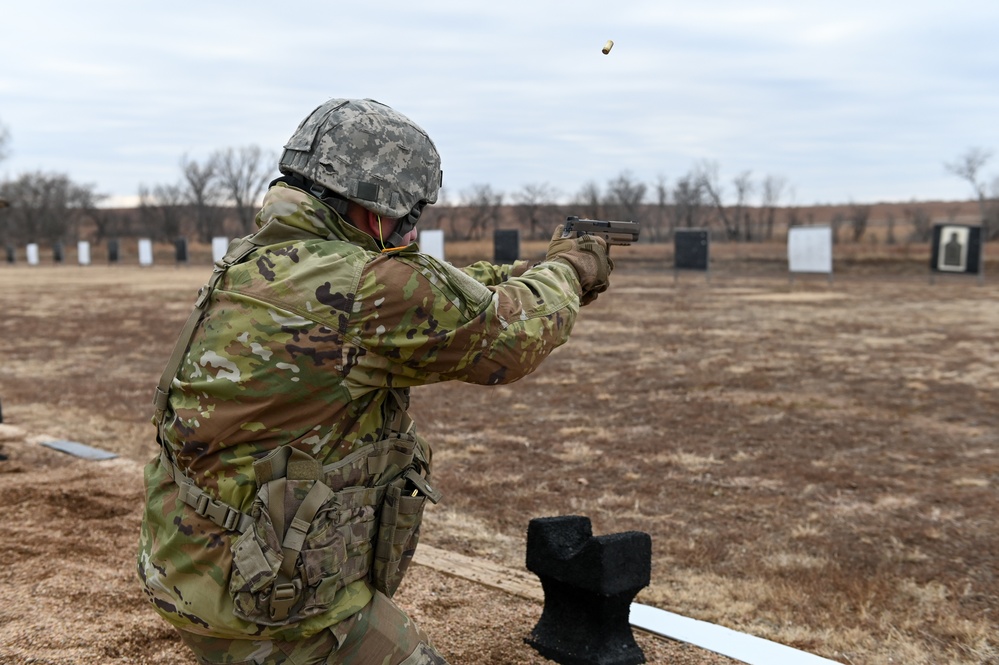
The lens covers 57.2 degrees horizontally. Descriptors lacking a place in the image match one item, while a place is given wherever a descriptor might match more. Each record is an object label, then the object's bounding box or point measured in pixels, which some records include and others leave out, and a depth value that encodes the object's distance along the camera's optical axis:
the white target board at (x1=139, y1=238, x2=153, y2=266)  41.47
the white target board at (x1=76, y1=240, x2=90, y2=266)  43.92
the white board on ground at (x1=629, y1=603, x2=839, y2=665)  3.06
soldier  1.85
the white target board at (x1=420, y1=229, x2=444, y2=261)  25.39
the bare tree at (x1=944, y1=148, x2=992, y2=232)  43.16
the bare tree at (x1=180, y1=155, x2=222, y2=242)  65.06
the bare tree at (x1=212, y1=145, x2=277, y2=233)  65.06
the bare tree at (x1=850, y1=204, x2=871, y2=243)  41.38
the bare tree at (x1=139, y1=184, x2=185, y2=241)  63.59
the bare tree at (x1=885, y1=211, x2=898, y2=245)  38.70
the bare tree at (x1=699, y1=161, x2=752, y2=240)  43.10
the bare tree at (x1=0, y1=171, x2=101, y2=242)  62.59
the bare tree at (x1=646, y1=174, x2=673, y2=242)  43.62
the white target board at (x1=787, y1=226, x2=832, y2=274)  25.09
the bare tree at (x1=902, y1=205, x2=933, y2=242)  39.50
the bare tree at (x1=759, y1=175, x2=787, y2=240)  50.41
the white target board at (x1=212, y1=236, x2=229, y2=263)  33.91
